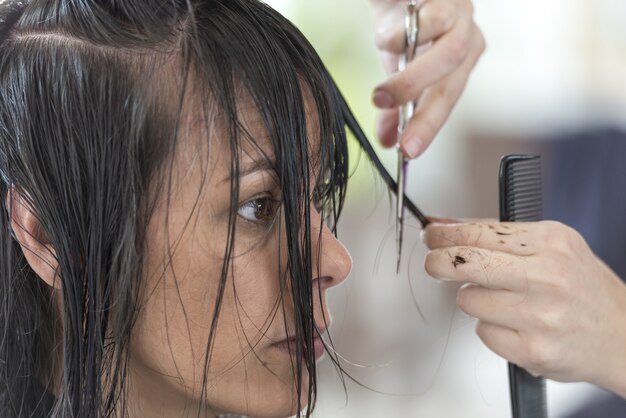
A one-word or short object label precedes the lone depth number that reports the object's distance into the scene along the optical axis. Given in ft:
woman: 2.12
